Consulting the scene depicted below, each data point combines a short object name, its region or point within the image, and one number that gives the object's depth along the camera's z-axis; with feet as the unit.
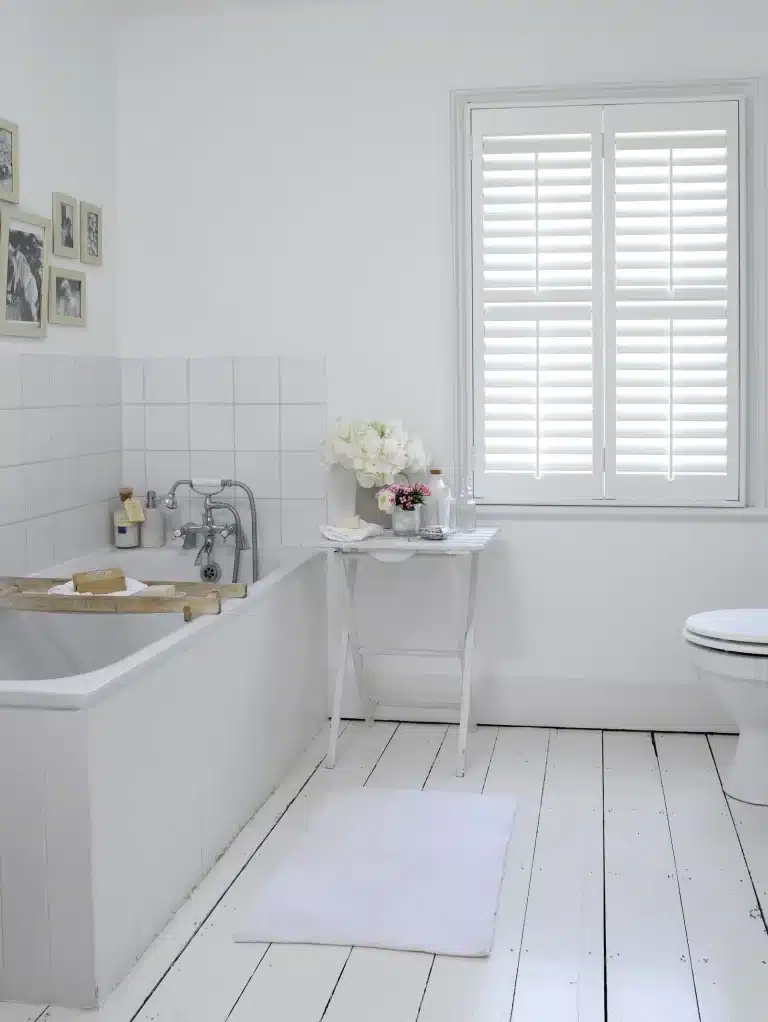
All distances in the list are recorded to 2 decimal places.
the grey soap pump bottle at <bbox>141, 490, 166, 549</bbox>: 13.46
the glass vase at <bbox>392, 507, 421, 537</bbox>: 12.50
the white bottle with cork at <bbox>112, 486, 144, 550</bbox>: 13.30
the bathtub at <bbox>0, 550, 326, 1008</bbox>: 7.33
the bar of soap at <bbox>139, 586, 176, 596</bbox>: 10.37
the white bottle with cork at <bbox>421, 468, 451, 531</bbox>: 12.60
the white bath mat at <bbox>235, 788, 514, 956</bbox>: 8.27
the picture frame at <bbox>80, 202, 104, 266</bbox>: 12.60
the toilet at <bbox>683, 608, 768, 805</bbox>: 10.41
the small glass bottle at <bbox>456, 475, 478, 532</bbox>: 12.80
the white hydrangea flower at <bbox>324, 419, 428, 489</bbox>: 12.39
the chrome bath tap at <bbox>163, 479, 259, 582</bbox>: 12.99
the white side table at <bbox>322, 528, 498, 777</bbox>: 11.94
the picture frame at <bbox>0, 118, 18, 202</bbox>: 10.75
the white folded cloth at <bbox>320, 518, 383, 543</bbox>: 12.19
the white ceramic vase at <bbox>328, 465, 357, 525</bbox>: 13.35
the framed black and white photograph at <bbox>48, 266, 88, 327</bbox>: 11.94
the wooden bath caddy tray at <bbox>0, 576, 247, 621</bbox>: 9.71
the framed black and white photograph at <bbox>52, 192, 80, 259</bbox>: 11.98
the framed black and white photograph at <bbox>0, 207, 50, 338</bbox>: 10.87
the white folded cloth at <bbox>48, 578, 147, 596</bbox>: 10.48
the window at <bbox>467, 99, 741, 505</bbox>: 12.57
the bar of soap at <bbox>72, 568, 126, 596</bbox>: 10.43
